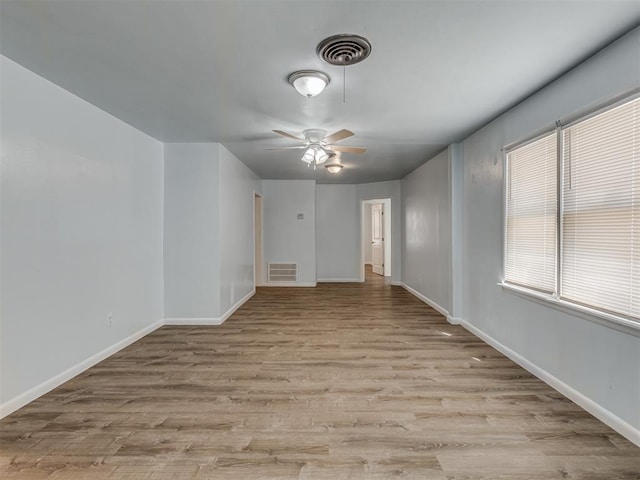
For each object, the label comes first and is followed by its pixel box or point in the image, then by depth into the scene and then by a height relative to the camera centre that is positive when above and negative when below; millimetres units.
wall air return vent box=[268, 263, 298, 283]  7898 -814
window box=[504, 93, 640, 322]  2053 +173
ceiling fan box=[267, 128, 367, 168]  3882 +1067
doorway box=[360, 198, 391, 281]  9258 +72
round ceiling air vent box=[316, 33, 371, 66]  2084 +1197
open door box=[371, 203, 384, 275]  9969 -27
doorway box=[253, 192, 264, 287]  7633 -91
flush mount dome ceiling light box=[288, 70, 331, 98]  2496 +1154
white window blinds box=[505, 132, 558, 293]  2777 +190
